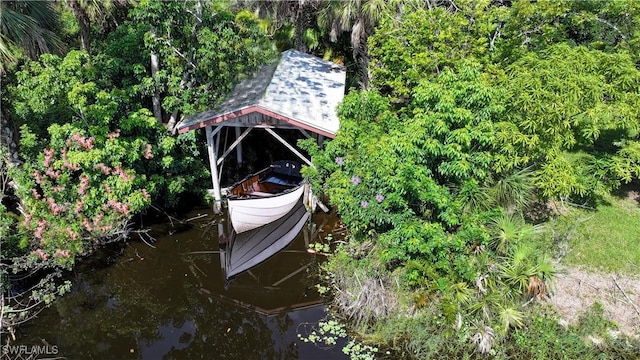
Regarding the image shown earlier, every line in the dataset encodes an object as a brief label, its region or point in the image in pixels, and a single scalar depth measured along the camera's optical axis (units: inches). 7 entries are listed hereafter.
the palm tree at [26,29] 433.4
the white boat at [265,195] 556.1
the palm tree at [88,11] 558.4
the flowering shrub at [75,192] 474.6
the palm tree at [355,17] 647.1
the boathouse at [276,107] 574.6
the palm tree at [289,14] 786.2
